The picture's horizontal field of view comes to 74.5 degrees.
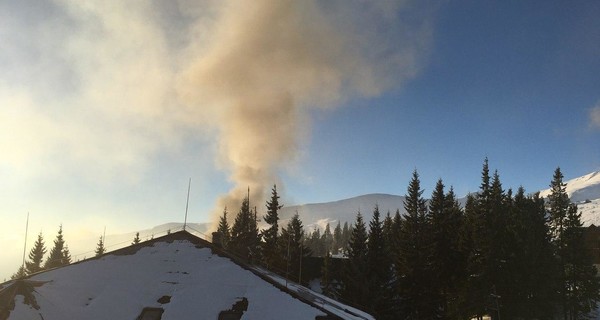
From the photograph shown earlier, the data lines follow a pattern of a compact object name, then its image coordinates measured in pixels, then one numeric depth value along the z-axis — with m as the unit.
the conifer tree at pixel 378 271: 36.16
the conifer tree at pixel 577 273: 45.22
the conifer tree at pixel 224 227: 78.31
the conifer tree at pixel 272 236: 52.81
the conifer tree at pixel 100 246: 80.25
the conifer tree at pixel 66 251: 86.34
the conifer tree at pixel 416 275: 37.12
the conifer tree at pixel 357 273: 36.06
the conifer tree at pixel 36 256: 82.31
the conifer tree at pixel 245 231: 63.66
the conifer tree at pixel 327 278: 44.16
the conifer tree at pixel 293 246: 50.59
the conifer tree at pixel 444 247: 38.56
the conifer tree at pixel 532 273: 37.31
